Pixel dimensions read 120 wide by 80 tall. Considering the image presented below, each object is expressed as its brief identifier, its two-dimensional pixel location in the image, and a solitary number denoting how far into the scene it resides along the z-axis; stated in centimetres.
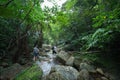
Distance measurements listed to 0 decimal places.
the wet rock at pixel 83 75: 312
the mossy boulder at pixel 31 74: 308
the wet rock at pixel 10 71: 330
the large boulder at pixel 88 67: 356
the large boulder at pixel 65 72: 302
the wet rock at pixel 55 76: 292
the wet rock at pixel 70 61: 445
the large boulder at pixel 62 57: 513
